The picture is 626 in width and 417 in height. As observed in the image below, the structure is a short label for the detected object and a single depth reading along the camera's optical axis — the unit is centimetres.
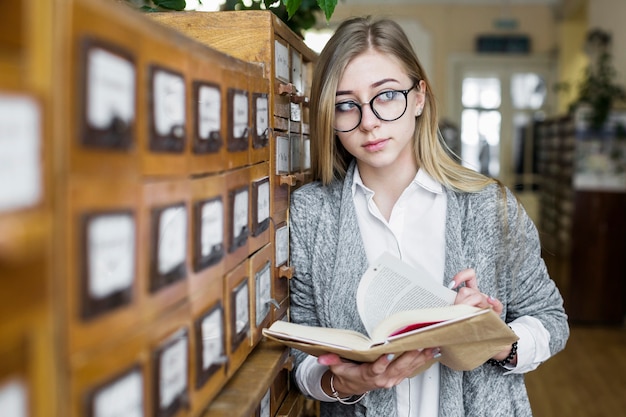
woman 149
